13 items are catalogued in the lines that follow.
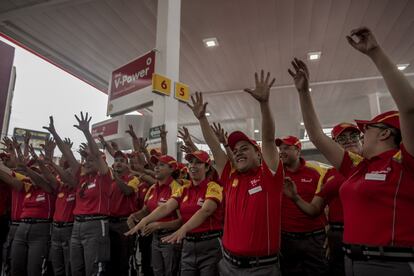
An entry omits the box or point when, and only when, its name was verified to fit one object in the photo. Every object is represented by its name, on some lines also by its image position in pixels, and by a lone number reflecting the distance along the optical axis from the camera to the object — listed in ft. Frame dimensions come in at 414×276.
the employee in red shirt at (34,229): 11.88
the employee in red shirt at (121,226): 12.00
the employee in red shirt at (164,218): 9.20
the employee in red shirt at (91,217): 10.30
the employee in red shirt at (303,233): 8.34
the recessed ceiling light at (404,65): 24.97
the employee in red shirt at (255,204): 5.98
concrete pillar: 12.72
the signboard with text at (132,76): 13.55
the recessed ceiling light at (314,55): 22.74
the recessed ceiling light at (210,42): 20.86
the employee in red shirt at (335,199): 8.03
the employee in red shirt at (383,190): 4.49
